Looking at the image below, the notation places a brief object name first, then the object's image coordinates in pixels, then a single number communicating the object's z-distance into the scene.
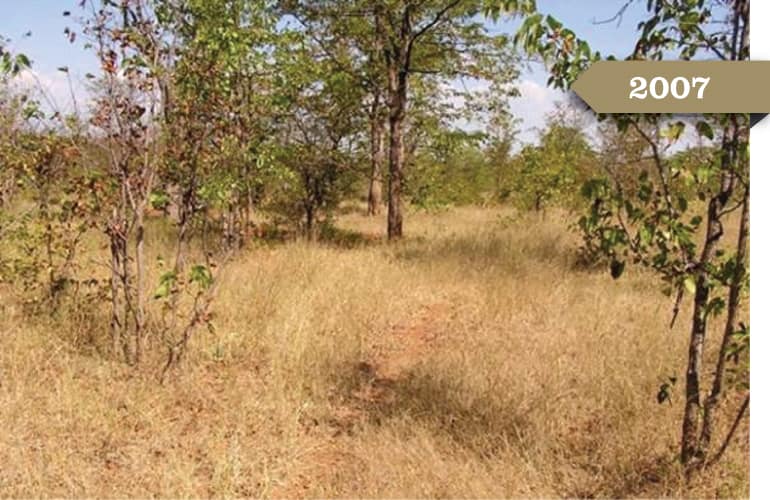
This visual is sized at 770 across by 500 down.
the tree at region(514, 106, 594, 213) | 12.92
